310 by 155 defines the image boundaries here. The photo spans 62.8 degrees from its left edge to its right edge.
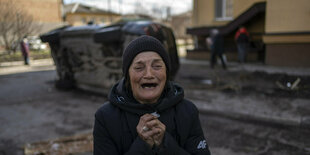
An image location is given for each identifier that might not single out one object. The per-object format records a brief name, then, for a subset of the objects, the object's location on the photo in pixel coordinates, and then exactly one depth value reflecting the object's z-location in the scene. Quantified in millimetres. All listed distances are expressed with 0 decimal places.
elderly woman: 1463
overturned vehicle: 5555
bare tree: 16812
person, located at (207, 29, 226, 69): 9797
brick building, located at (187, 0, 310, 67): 8812
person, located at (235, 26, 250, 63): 10680
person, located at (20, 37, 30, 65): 14043
